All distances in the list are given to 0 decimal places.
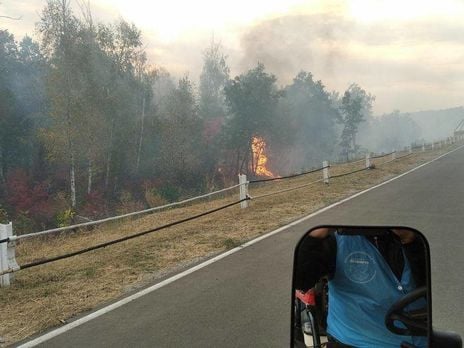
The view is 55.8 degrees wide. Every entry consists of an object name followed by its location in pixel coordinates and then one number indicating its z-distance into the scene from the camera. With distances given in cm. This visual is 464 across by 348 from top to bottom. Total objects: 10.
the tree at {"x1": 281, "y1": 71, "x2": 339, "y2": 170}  6588
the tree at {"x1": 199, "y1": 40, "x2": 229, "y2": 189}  4653
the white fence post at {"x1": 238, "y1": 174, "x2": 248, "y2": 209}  1184
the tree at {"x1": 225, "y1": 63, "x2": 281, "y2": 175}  4856
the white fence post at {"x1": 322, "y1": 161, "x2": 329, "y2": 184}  1616
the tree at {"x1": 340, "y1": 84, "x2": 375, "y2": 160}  7794
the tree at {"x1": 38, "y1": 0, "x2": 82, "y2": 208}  3127
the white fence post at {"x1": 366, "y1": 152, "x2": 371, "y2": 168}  2120
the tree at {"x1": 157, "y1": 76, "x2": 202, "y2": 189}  4131
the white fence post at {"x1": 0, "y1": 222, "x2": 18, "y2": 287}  584
